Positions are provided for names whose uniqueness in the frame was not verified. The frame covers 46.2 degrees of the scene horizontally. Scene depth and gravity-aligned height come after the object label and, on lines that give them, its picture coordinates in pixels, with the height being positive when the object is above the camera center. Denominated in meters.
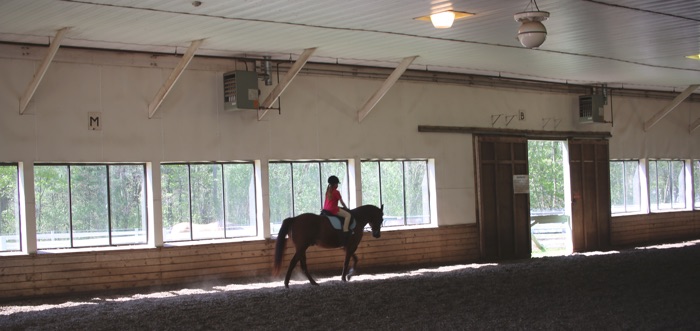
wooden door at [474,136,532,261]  16.50 -0.62
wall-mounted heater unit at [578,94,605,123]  18.18 +1.25
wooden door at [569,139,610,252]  18.55 -0.68
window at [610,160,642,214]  19.80 -0.58
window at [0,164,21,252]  11.23 -0.32
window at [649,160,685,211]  20.80 -0.60
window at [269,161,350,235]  13.78 -0.19
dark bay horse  11.61 -0.91
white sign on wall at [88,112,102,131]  11.84 +0.89
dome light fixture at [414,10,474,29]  9.76 +1.81
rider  12.24 -0.37
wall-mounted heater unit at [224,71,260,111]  12.64 +1.35
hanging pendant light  8.77 +1.47
